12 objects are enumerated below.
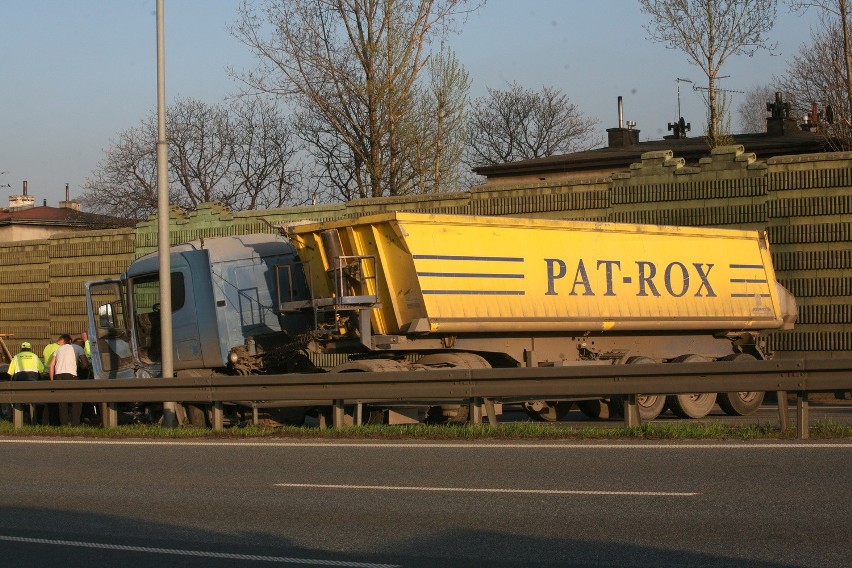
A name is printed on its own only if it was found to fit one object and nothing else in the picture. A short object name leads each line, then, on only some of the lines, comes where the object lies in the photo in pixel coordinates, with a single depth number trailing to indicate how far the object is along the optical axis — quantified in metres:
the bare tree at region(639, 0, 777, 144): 36.28
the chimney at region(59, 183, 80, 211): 77.93
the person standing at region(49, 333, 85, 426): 20.83
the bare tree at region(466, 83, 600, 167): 76.75
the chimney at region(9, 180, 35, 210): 76.76
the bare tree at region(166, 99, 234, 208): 65.44
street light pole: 17.77
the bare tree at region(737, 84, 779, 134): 96.12
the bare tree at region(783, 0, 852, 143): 31.69
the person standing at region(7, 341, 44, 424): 21.60
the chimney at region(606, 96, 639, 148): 49.16
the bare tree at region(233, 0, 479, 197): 34.72
